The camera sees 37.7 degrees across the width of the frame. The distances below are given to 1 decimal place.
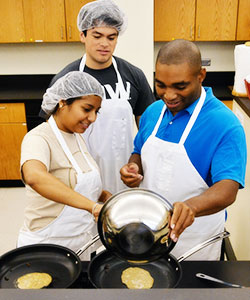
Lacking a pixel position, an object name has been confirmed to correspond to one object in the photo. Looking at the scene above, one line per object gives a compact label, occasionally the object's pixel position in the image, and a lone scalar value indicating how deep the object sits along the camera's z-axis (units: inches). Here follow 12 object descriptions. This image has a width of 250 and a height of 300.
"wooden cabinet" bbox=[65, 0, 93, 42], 141.8
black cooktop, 47.8
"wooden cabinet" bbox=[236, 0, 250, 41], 144.8
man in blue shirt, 50.1
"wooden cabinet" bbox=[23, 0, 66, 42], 142.0
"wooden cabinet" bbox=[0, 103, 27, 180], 148.0
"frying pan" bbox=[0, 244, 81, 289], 47.9
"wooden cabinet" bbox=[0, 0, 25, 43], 142.3
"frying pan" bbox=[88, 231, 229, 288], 48.0
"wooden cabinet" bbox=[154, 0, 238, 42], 144.9
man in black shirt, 79.0
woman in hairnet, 59.3
